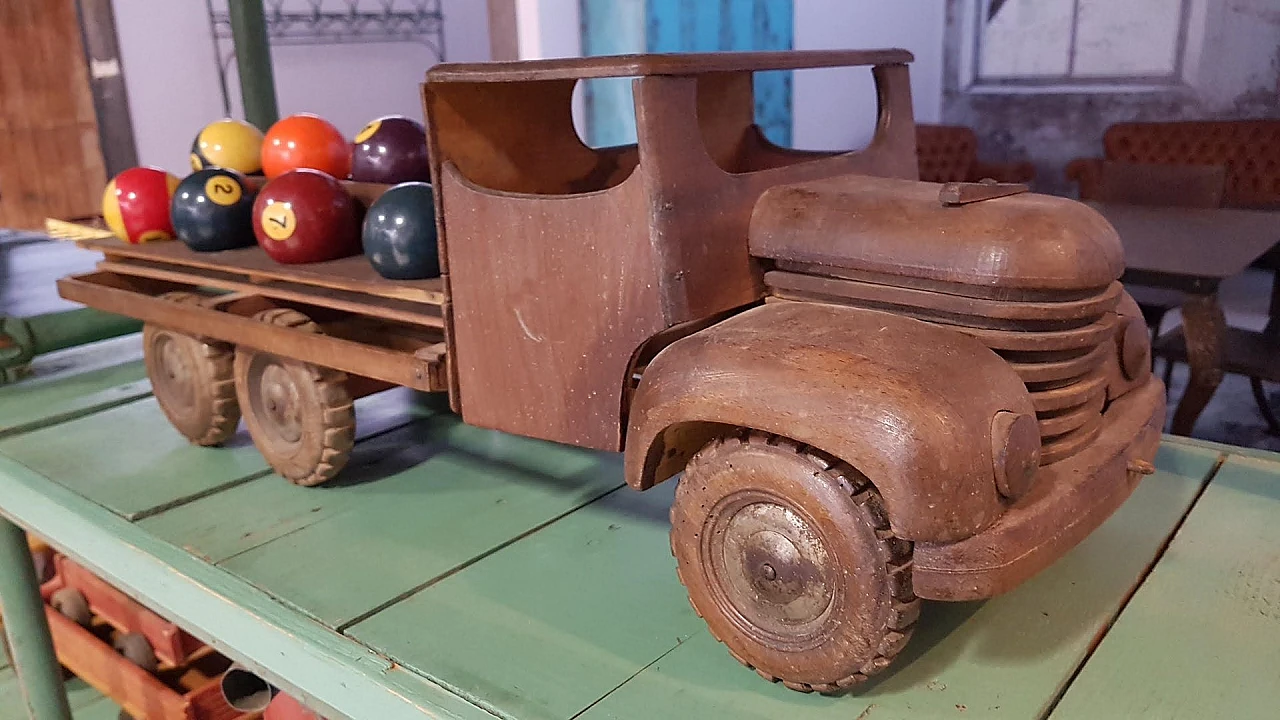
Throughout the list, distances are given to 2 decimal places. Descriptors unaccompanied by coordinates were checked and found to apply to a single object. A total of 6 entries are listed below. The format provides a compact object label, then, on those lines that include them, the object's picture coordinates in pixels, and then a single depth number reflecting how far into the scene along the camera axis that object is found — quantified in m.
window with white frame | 4.75
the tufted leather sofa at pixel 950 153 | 5.16
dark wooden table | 2.26
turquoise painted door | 3.65
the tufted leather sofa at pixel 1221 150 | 4.37
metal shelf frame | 3.78
